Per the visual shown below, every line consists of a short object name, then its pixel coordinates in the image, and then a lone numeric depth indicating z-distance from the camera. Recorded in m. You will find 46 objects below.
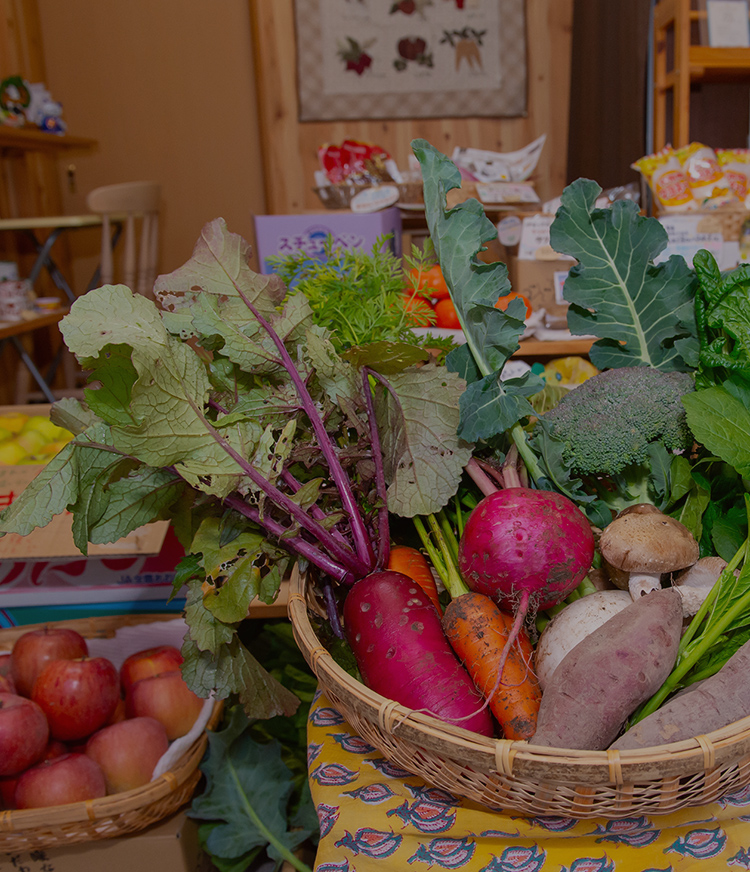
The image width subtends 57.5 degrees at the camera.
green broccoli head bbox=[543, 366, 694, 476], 0.74
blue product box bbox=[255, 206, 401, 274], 1.52
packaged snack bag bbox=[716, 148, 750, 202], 1.57
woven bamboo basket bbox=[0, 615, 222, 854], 0.91
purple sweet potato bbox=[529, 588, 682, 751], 0.57
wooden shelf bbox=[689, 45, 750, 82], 1.80
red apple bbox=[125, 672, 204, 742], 1.07
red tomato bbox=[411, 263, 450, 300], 1.42
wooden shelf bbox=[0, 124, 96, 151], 2.51
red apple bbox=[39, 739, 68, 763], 1.01
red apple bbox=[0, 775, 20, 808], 0.98
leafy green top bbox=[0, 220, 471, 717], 0.66
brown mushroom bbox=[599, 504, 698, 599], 0.67
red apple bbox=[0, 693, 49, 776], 0.94
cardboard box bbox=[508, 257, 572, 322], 1.51
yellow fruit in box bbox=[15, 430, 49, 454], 1.39
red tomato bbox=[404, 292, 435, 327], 0.92
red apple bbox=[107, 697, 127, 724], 1.07
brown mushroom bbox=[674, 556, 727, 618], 0.71
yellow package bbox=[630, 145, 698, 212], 1.50
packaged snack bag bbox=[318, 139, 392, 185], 1.80
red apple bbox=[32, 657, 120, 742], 1.01
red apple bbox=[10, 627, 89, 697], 1.07
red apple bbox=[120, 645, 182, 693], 1.11
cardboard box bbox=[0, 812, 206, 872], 0.96
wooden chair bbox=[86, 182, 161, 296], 2.61
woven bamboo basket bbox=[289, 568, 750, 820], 0.50
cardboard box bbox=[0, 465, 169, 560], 1.11
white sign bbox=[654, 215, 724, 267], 1.46
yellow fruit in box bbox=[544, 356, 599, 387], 1.41
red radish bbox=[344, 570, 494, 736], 0.63
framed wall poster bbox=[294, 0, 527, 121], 2.95
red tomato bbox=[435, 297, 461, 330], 1.42
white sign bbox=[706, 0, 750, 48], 1.81
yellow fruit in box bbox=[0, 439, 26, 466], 1.32
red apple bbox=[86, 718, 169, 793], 0.99
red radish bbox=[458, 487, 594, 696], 0.67
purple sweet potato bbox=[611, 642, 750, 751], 0.55
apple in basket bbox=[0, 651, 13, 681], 1.11
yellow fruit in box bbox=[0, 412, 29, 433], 1.47
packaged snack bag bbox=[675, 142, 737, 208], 1.51
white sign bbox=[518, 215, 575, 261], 1.49
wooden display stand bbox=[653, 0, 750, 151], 1.80
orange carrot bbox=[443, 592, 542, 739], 0.65
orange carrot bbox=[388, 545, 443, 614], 0.77
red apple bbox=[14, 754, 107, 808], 0.94
